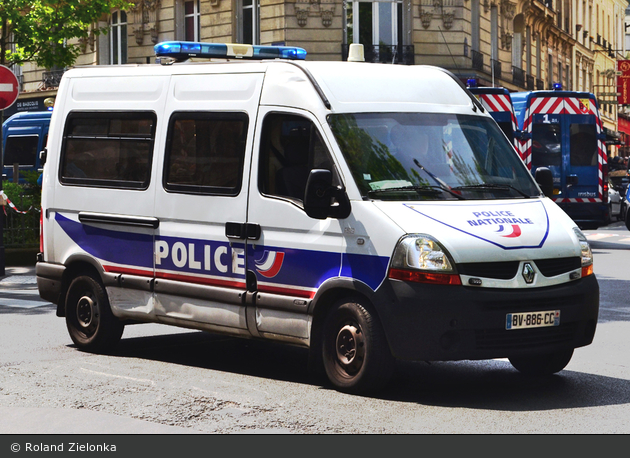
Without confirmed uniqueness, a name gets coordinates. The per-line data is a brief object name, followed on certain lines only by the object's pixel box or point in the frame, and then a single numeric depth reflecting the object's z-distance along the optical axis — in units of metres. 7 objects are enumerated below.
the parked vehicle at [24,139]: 26.55
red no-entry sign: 15.43
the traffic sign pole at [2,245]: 15.69
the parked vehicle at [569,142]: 22.97
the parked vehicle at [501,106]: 20.72
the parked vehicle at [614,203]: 33.25
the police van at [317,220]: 6.64
